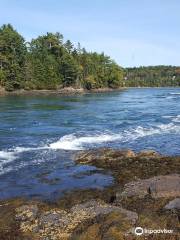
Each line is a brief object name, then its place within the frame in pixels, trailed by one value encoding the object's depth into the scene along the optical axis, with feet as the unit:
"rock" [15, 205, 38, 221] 37.36
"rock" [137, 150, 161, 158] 64.39
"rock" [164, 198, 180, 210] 36.53
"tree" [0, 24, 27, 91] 344.63
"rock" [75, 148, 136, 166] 63.80
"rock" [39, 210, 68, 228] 35.12
